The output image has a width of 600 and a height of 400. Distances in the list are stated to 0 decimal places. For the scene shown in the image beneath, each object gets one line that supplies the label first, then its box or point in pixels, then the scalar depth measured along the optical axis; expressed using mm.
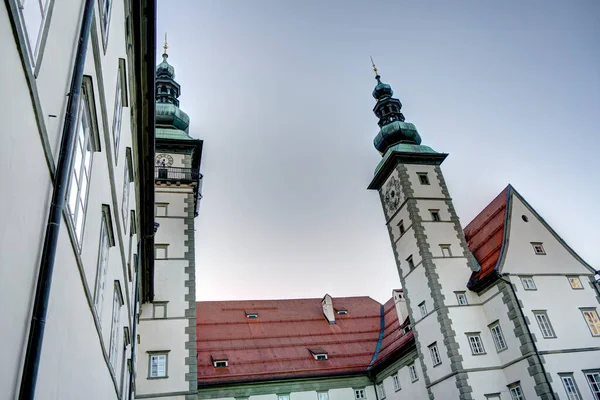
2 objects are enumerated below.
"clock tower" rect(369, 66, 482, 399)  26625
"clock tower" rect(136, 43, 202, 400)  22328
